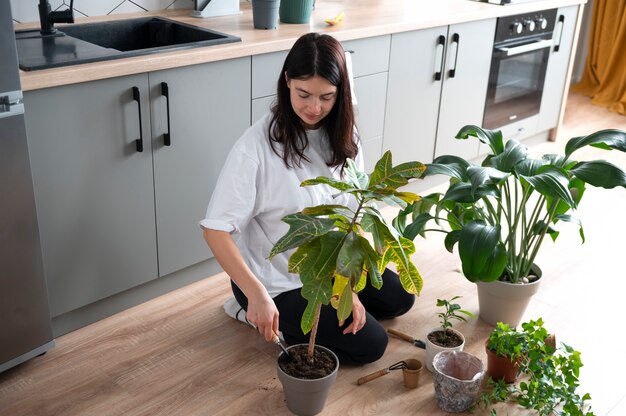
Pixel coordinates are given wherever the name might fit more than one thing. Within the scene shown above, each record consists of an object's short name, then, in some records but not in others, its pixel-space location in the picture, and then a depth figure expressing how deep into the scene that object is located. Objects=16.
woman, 1.91
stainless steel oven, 3.65
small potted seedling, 2.19
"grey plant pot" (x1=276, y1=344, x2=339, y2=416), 1.91
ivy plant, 2.01
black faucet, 2.40
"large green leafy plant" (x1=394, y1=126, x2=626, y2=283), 2.12
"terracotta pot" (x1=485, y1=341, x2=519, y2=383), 2.16
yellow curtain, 4.99
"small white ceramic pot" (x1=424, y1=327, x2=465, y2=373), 2.18
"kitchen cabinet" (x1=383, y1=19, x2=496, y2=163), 3.22
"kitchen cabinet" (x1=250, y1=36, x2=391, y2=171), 2.62
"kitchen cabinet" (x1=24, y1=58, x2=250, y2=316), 2.13
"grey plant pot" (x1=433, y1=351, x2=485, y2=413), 2.03
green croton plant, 1.71
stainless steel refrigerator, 1.86
